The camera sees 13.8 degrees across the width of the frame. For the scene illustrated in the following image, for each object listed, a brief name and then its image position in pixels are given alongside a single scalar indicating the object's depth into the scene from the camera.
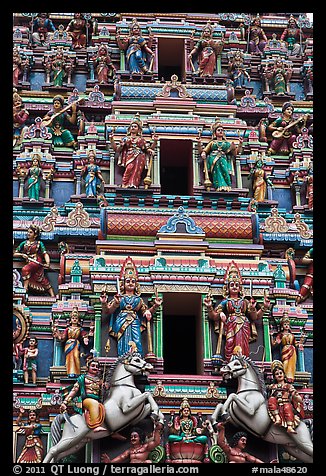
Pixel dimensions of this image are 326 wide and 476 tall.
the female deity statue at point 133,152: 29.05
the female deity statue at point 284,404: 24.59
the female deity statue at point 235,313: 25.97
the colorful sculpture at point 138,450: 24.33
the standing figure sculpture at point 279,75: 32.12
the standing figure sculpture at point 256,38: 33.34
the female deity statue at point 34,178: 29.06
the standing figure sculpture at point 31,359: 26.08
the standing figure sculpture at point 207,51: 31.98
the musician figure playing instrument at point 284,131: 30.88
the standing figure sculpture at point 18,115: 30.73
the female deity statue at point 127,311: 25.86
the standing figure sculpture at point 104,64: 31.95
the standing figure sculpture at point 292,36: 33.77
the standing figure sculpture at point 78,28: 33.16
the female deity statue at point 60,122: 30.48
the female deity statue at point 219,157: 29.19
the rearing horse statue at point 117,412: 24.33
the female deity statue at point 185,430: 24.59
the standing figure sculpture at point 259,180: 29.36
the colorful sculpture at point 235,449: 24.48
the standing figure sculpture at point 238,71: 32.00
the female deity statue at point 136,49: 31.94
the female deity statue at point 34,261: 27.58
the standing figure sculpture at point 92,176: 29.06
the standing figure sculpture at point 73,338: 25.78
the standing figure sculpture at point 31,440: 24.78
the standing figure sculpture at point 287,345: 26.03
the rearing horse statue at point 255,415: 24.58
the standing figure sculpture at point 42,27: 33.12
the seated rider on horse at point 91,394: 24.38
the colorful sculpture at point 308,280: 27.80
